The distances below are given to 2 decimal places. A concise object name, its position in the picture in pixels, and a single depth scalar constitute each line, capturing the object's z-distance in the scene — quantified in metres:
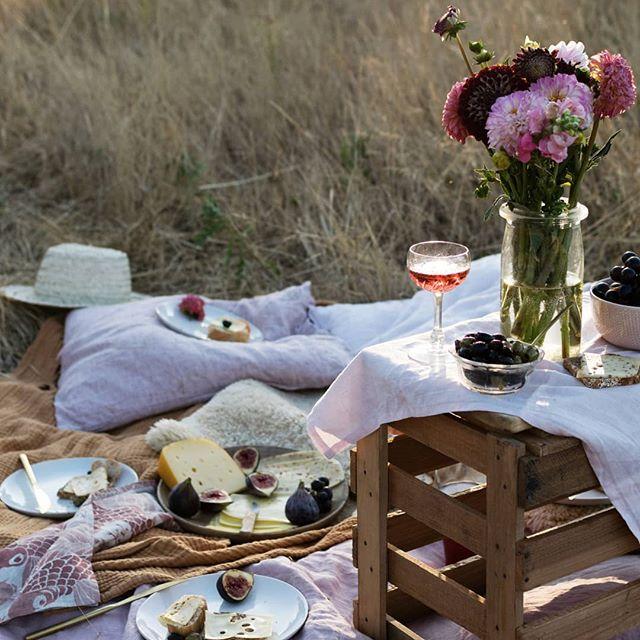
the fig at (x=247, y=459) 3.63
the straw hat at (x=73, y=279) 4.95
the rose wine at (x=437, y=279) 2.53
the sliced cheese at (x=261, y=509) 3.34
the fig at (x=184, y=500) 3.32
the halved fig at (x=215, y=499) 3.37
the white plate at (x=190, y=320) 4.50
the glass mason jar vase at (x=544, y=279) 2.40
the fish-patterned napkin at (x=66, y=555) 2.83
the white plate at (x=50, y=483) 3.37
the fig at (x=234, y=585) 2.80
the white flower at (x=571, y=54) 2.33
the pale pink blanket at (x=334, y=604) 2.70
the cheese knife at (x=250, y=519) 3.27
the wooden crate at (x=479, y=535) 2.24
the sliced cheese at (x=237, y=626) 2.62
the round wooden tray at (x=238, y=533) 3.25
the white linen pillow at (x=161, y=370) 4.18
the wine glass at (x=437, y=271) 2.53
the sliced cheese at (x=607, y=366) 2.36
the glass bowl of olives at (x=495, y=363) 2.25
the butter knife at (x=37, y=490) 3.39
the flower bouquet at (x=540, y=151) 2.25
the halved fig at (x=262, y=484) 3.45
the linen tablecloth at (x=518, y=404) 2.25
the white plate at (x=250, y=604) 2.70
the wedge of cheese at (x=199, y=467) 3.47
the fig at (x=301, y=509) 3.30
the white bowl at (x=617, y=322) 2.52
